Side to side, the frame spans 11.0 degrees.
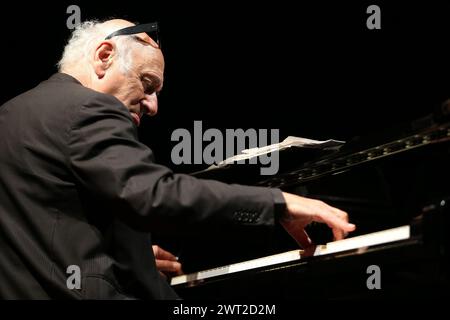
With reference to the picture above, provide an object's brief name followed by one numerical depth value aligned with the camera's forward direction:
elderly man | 5.61
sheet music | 6.14
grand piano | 5.59
